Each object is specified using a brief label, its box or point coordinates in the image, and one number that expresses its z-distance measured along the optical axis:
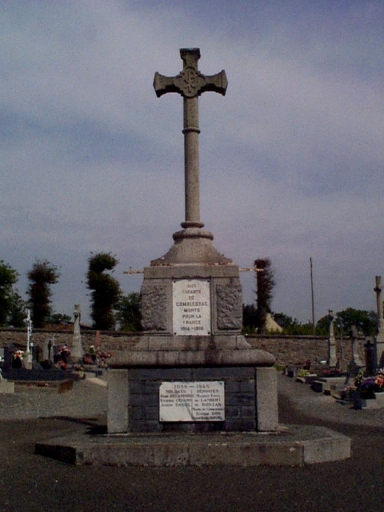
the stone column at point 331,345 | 35.21
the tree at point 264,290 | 50.22
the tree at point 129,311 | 81.94
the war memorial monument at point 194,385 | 6.48
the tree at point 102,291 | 44.69
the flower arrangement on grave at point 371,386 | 15.18
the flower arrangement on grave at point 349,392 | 16.53
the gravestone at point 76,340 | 32.50
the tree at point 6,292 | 49.19
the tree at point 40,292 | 44.34
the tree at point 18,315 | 59.78
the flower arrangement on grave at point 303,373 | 28.79
